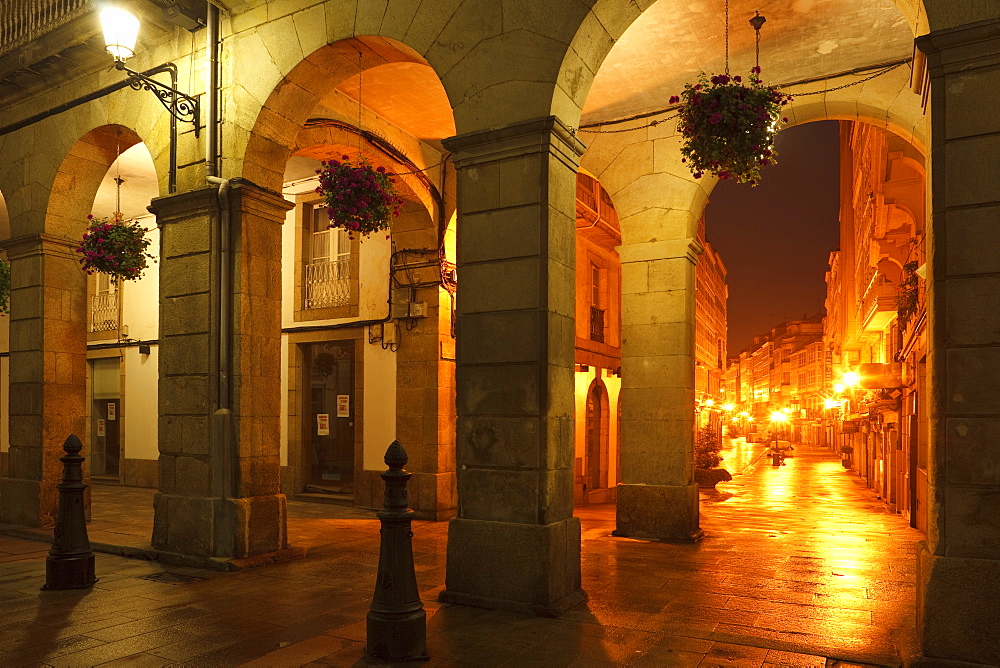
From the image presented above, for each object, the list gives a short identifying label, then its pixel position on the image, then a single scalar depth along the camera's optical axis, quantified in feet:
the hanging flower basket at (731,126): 21.43
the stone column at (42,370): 33.09
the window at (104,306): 57.00
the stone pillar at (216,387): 25.82
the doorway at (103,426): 57.77
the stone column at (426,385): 38.65
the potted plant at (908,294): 42.63
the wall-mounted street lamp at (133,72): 24.18
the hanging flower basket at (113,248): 30.60
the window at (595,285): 59.16
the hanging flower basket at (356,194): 26.08
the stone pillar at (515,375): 19.24
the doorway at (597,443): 56.08
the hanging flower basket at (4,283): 39.22
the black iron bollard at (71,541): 22.24
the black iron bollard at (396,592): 15.67
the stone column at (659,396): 32.24
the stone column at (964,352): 14.46
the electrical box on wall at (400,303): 40.55
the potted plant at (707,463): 61.46
